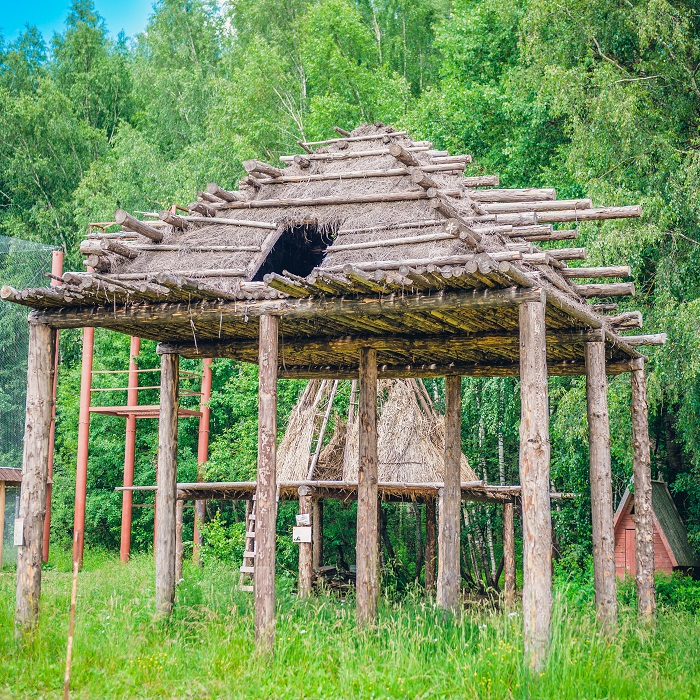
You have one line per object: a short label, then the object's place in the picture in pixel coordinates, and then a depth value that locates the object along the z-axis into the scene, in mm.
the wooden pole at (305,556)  15648
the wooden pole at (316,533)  18562
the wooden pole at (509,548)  16906
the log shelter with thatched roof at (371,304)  8648
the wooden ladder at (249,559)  16172
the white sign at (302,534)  9789
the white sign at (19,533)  9989
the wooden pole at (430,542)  18078
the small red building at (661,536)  16781
